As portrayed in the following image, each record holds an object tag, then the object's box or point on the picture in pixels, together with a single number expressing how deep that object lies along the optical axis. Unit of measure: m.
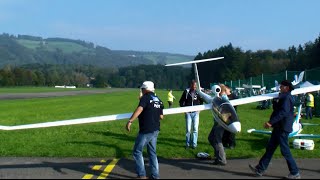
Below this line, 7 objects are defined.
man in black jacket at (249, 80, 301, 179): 8.82
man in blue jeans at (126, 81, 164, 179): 8.70
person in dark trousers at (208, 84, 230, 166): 10.33
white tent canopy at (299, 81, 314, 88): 24.84
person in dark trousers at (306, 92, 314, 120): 23.14
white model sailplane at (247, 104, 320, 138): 12.94
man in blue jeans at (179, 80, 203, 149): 12.52
